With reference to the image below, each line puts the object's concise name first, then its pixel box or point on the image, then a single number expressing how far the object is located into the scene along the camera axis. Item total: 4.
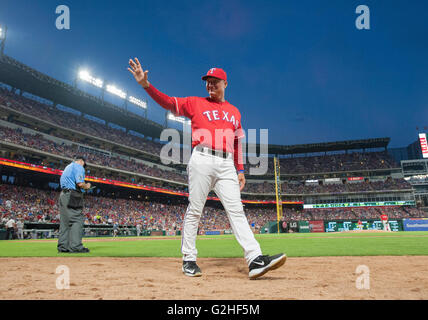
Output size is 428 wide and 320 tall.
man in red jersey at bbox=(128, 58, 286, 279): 3.09
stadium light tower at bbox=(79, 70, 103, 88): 37.59
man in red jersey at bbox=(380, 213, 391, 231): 22.75
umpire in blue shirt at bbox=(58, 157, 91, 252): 5.71
